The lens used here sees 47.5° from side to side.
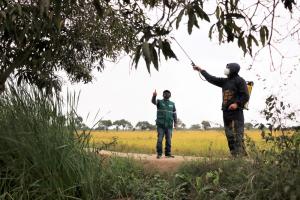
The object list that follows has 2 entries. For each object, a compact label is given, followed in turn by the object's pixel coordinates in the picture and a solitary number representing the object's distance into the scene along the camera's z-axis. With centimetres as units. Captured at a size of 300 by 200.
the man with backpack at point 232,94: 539
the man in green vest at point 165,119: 706
